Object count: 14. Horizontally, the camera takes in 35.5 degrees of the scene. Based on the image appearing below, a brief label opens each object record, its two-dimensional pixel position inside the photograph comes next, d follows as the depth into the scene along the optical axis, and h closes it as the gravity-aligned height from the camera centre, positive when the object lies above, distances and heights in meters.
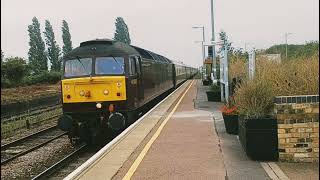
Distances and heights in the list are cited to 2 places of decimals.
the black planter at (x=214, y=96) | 25.48 -1.81
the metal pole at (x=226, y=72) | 18.00 -0.45
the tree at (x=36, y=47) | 72.34 +2.81
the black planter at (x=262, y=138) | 8.29 -1.32
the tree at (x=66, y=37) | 79.00 +4.48
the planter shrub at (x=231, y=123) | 12.04 -1.54
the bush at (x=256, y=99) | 8.98 -0.75
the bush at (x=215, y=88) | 26.77 -1.51
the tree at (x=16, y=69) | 46.61 -0.23
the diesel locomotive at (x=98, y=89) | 14.28 -0.71
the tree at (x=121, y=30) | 68.06 +4.67
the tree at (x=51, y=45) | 74.88 +3.16
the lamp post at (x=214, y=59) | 31.39 +0.07
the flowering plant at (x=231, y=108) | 11.93 -1.19
